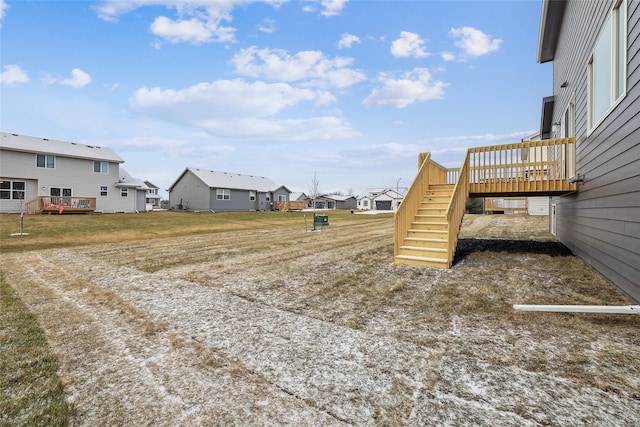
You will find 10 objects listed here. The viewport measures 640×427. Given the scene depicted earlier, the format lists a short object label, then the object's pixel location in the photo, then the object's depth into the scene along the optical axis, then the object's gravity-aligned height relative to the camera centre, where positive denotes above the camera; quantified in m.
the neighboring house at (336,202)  63.62 +1.16
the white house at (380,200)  56.69 +1.58
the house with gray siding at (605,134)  4.32 +1.41
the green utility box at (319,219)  17.97 -0.75
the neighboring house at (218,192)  34.62 +1.74
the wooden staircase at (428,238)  7.07 -0.77
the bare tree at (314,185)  56.69 +4.31
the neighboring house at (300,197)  60.34 +2.05
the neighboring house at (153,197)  54.54 +1.46
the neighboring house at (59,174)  21.05 +2.35
